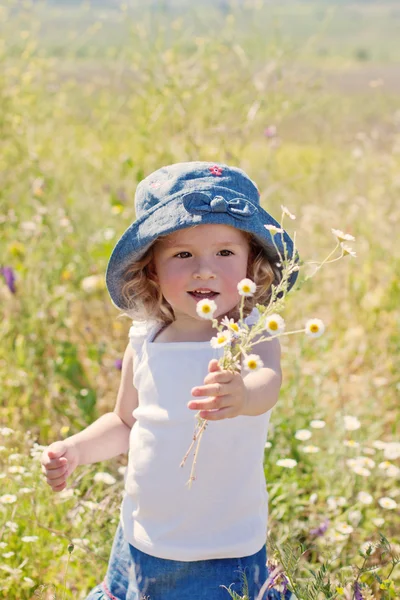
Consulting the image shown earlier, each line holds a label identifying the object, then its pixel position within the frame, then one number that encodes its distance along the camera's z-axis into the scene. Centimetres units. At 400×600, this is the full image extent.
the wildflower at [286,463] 198
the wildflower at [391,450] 216
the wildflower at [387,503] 203
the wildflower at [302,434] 214
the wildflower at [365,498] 203
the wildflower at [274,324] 119
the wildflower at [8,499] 179
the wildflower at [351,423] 213
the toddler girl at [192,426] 150
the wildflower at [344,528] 192
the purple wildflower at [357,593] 135
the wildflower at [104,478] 192
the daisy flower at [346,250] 127
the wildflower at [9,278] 264
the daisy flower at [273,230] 129
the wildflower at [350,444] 203
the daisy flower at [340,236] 129
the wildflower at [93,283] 273
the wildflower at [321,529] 198
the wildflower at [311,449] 213
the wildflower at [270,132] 287
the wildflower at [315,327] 120
